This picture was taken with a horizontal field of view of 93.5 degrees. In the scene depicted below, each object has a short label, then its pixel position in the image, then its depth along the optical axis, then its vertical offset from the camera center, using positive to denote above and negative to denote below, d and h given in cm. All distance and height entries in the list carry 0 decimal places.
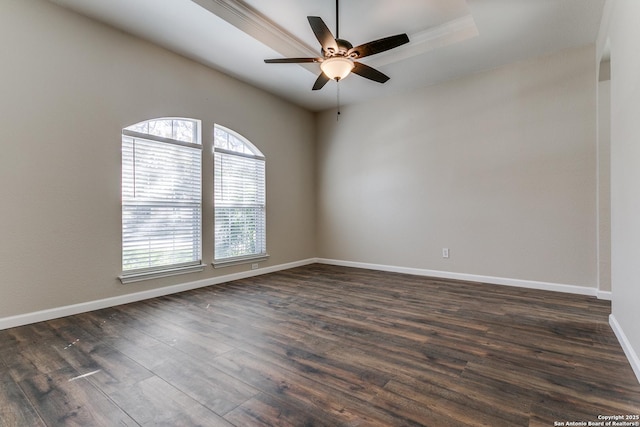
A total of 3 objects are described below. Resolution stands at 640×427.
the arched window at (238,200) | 431 +23
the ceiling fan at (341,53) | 255 +149
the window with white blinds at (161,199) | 339 +20
